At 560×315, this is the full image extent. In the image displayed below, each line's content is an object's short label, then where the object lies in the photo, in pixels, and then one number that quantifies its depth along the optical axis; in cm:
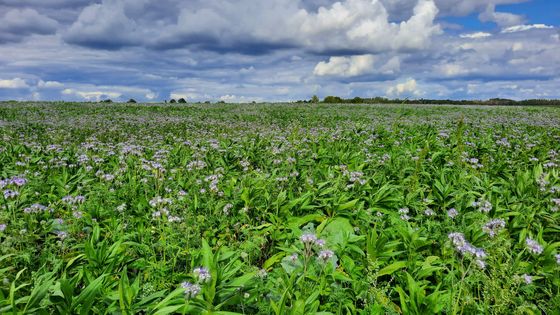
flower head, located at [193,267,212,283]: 266
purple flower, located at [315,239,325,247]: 296
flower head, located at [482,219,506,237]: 333
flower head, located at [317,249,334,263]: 288
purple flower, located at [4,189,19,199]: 455
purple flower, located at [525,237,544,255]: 343
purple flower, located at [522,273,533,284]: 300
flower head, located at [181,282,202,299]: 253
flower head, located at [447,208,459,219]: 430
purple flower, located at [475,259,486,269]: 268
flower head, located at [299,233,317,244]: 285
